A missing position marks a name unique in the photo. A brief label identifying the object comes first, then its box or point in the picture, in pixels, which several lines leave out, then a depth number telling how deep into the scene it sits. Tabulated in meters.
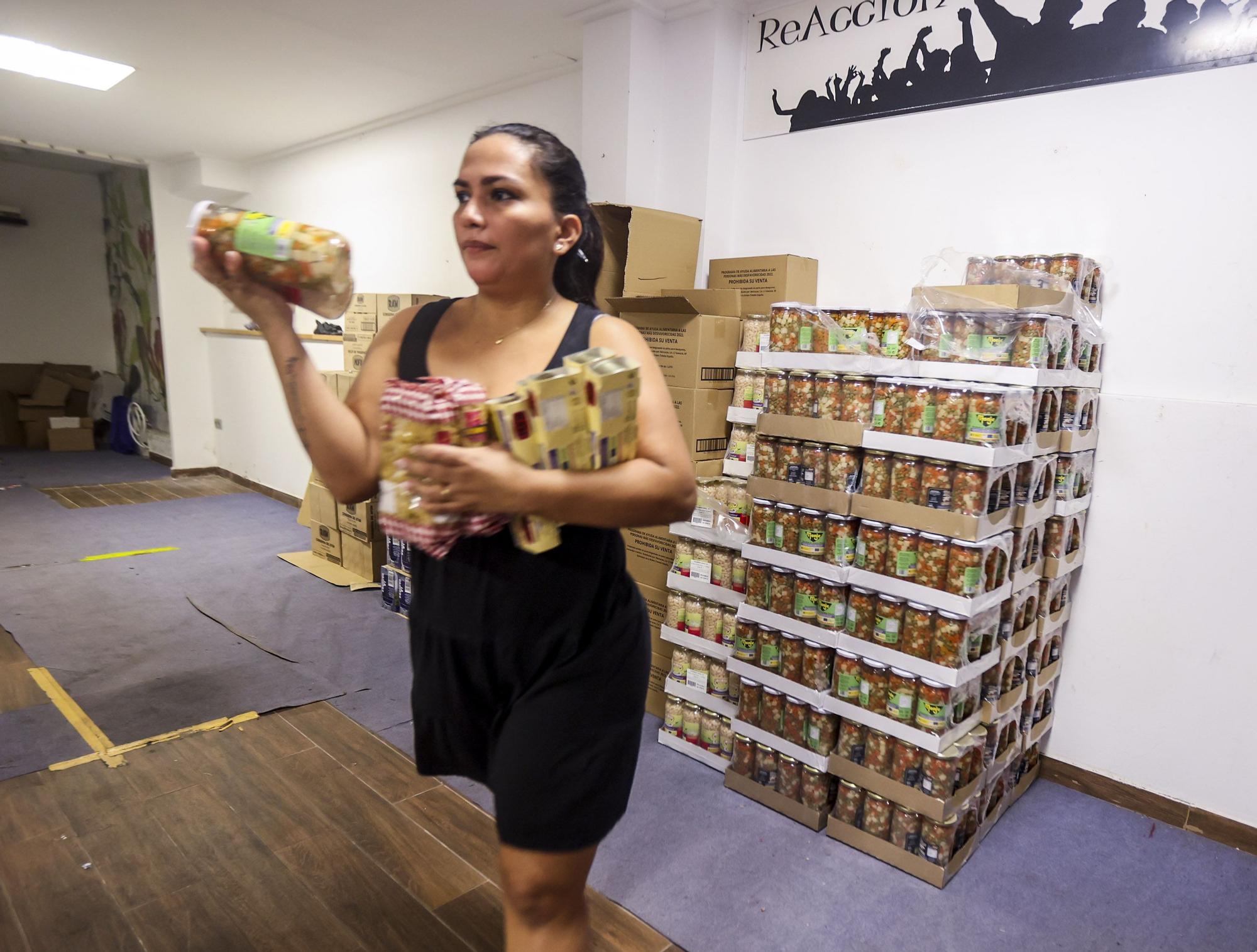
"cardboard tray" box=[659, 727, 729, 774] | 2.41
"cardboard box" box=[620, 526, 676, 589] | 2.67
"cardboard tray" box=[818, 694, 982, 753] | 1.87
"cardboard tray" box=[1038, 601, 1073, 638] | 2.23
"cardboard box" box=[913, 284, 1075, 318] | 1.91
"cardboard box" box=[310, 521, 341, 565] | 4.18
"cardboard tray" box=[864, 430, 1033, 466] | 1.77
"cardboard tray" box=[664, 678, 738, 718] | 2.38
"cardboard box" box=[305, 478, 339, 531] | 4.18
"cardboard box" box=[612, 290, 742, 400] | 2.53
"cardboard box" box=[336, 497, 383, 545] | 3.88
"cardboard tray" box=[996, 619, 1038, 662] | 2.04
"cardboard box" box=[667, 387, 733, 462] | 2.55
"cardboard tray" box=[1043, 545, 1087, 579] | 2.19
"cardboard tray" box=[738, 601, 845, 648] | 2.06
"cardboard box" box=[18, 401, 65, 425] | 7.75
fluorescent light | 3.54
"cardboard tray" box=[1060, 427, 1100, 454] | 2.10
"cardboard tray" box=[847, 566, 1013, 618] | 1.82
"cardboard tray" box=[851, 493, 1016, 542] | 1.80
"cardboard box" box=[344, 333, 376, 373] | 4.10
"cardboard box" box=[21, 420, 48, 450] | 7.73
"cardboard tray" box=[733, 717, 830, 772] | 2.09
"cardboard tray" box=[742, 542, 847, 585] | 2.03
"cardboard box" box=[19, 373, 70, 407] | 7.79
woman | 0.98
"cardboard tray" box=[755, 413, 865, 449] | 2.02
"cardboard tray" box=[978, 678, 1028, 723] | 2.01
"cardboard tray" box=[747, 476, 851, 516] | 2.03
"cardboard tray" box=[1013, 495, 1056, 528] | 1.97
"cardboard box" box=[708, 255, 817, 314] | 2.63
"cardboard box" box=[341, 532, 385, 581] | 3.91
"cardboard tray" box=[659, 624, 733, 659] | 2.38
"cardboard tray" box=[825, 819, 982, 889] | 1.90
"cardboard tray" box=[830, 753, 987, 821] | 1.87
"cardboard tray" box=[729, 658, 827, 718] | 2.09
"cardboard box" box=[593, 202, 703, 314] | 2.69
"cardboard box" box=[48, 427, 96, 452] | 7.65
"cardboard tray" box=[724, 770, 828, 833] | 2.12
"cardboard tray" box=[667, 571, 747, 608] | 2.35
